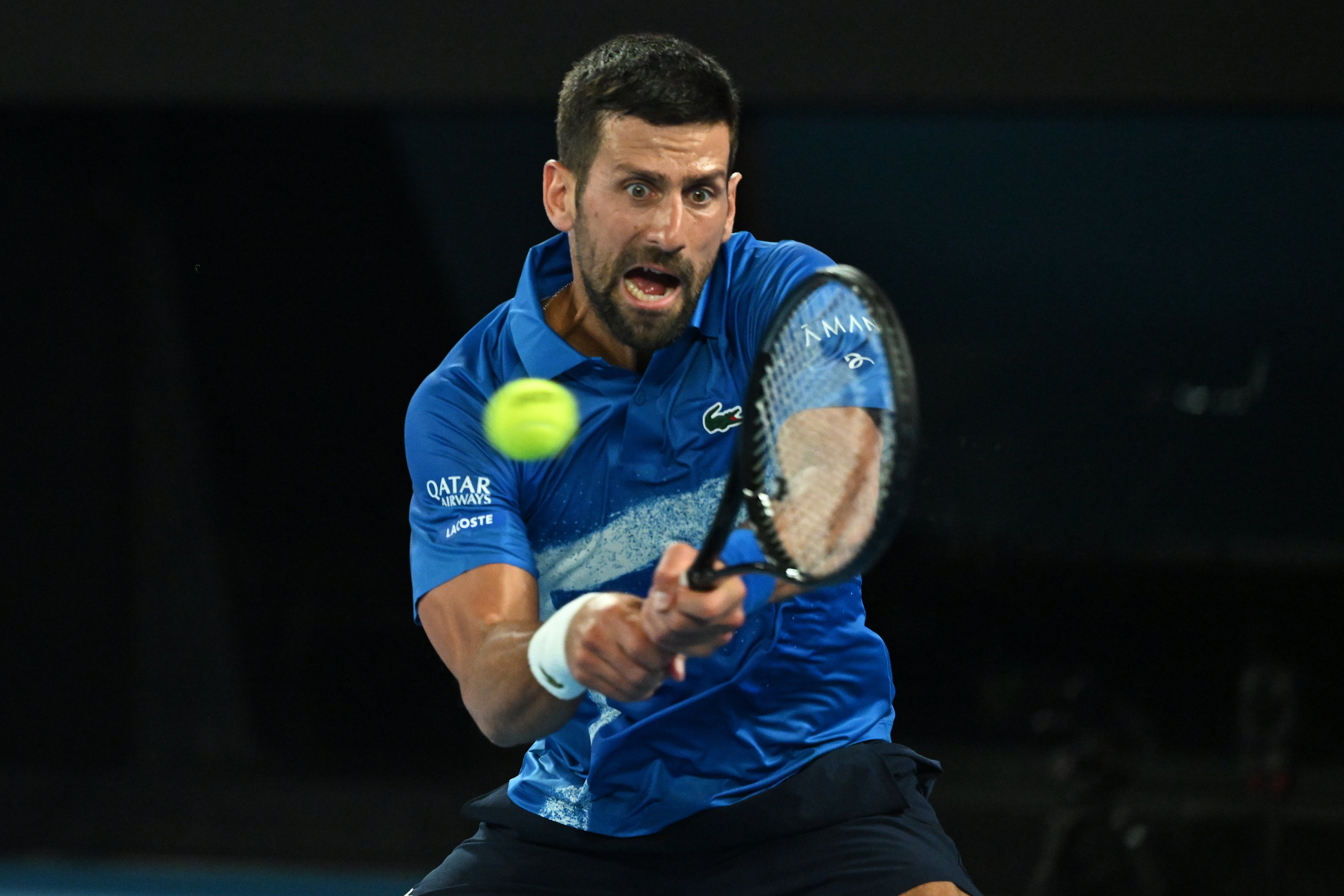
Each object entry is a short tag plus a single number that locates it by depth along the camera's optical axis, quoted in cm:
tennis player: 1284
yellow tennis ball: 1288
